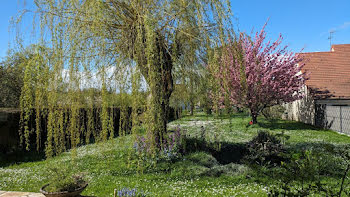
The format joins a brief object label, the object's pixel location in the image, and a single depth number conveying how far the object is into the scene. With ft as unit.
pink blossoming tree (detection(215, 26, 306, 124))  37.03
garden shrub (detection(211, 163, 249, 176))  14.55
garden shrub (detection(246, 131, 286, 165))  18.23
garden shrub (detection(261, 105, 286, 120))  51.24
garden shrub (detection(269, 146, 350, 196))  6.52
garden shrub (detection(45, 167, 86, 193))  9.27
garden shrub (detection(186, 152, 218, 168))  16.10
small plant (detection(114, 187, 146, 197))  9.88
